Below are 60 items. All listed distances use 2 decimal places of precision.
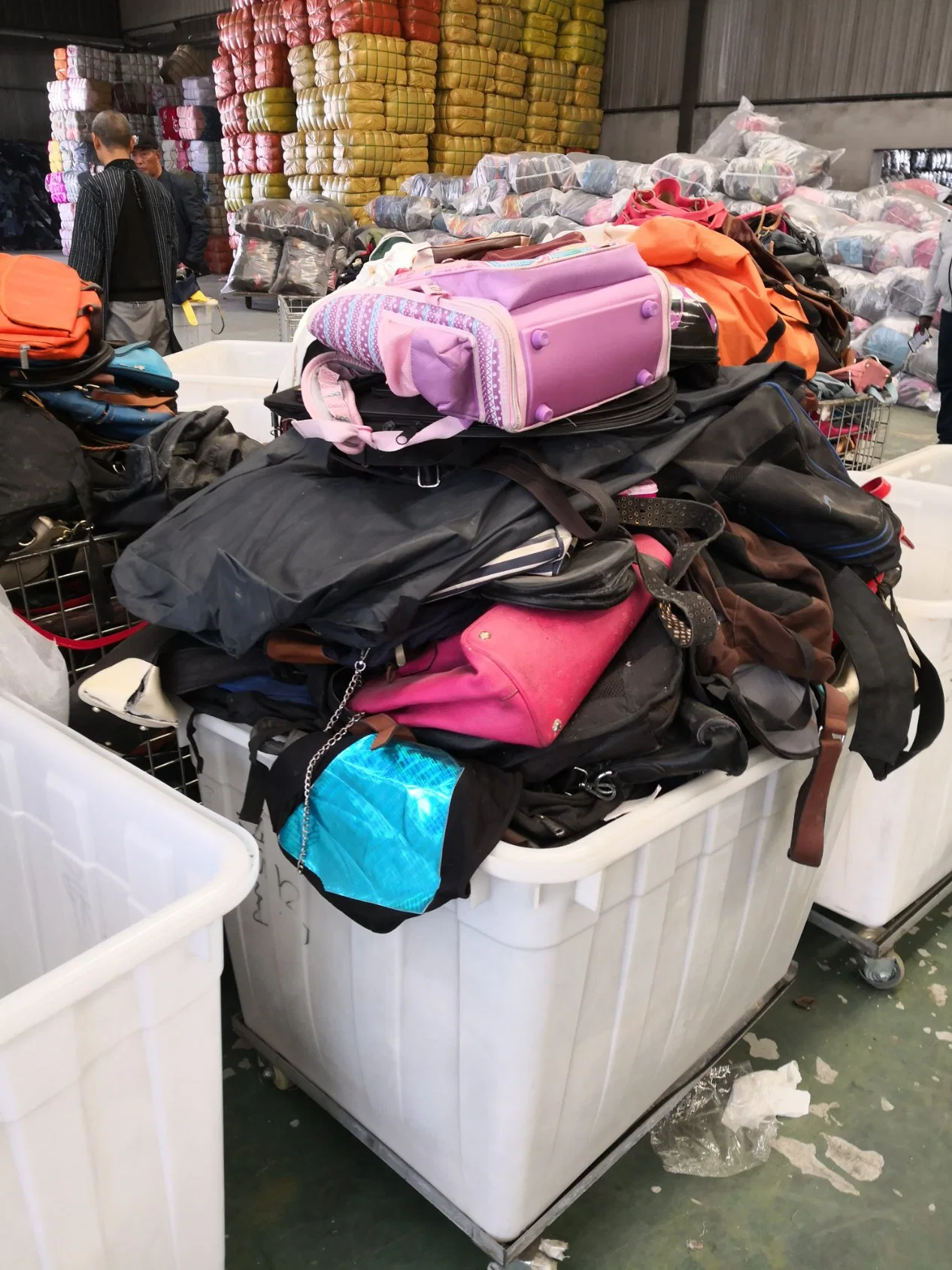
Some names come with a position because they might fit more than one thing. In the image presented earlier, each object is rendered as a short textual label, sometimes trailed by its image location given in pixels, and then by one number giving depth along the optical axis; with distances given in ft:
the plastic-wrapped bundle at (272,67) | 27.32
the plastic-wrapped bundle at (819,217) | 19.71
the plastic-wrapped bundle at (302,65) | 25.70
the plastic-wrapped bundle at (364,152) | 25.08
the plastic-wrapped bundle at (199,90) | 36.86
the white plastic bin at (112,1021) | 2.35
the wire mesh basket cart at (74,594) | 4.26
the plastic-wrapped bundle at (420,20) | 24.30
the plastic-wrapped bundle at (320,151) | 25.95
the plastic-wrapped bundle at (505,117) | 26.99
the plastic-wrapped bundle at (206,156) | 36.68
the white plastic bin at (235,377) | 6.37
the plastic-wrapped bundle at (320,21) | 24.19
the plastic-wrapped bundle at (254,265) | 24.54
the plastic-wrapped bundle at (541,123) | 28.40
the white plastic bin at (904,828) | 5.21
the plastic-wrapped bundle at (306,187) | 26.91
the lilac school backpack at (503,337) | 3.26
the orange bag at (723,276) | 5.57
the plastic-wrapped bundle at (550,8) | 26.45
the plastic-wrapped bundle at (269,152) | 28.78
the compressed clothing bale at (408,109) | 25.05
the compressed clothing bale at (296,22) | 25.34
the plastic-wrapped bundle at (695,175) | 20.83
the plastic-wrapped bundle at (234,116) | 29.94
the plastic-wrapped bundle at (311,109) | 25.68
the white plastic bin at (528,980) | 3.27
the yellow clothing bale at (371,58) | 23.77
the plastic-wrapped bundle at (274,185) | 28.94
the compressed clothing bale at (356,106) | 24.35
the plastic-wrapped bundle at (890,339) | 17.51
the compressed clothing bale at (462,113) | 26.27
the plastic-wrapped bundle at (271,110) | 28.02
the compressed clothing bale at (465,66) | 25.36
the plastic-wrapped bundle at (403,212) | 24.72
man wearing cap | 14.80
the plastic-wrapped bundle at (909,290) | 17.83
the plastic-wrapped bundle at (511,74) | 26.61
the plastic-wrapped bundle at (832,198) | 20.40
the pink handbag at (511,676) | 3.07
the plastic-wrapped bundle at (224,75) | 29.55
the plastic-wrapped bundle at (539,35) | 27.02
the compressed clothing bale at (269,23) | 26.30
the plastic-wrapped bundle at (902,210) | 19.24
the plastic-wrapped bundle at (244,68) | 28.43
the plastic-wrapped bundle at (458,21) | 24.75
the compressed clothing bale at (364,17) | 23.39
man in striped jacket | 11.71
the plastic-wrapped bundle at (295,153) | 27.35
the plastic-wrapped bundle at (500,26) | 25.41
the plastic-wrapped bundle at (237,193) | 30.19
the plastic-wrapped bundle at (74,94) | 32.80
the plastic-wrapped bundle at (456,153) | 26.89
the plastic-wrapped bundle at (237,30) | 27.76
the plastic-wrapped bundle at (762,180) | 20.52
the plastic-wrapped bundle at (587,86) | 30.25
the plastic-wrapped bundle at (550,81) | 28.12
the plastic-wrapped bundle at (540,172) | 23.04
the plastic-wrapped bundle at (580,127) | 30.08
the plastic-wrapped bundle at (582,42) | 28.94
